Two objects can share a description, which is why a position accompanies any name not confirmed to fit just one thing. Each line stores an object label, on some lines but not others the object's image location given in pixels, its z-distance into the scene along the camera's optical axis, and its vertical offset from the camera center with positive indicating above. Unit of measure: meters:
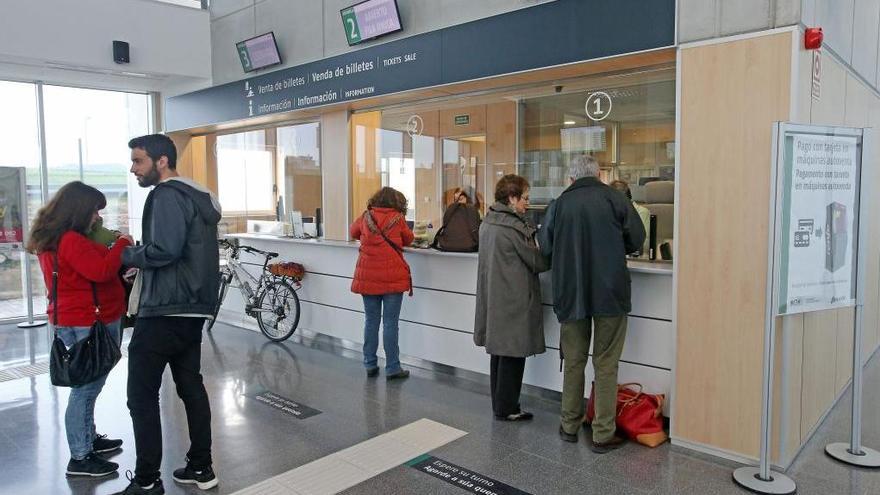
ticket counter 3.96 -0.90
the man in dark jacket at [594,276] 3.60 -0.44
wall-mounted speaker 6.67 +1.52
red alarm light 3.22 +0.79
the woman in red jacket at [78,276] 3.17 -0.38
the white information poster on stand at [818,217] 3.08 -0.10
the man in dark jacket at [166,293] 2.95 -0.43
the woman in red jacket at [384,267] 4.95 -0.52
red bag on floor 3.76 -1.28
